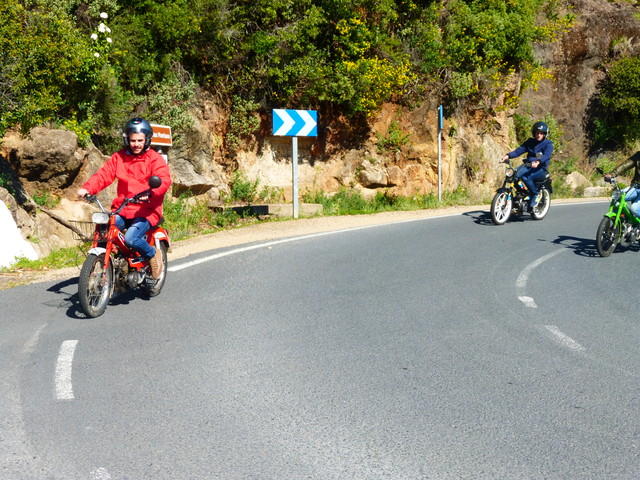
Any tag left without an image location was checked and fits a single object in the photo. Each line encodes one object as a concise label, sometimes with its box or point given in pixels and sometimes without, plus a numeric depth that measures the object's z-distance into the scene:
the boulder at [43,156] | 12.96
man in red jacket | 7.09
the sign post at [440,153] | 19.39
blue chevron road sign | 14.98
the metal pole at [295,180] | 15.22
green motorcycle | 10.61
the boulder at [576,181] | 24.85
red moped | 6.48
